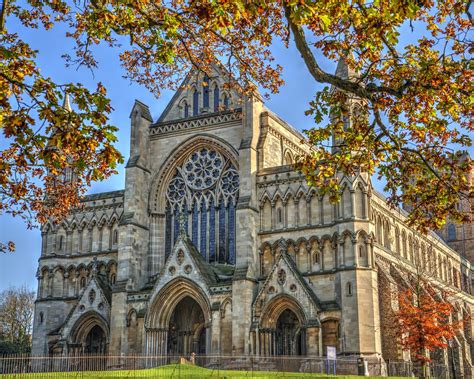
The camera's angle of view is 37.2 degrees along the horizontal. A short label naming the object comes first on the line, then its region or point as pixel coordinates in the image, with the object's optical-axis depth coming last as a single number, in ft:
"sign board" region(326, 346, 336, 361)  107.46
